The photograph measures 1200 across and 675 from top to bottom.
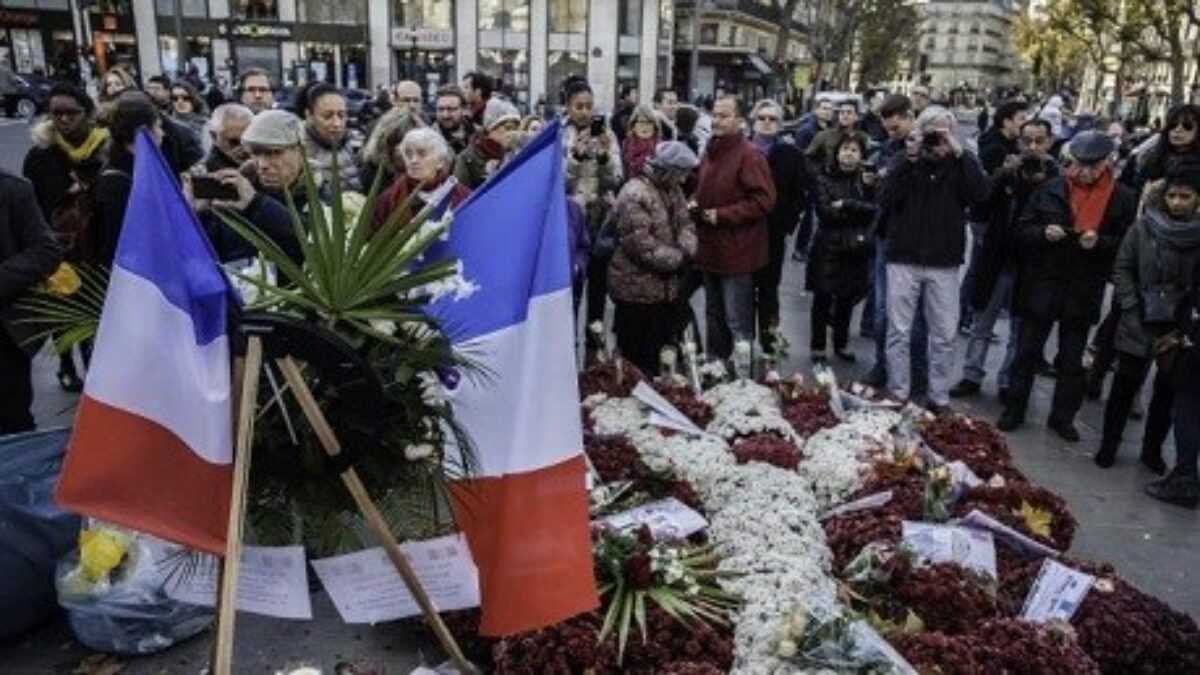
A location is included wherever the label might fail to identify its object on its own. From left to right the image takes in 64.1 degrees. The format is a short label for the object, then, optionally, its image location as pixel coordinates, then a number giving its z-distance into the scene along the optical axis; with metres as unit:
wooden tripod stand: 2.01
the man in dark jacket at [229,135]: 5.30
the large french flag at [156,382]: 2.04
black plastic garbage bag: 3.52
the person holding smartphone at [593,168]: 6.85
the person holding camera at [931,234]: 5.98
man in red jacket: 6.43
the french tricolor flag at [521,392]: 2.36
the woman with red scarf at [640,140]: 7.79
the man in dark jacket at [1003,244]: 6.75
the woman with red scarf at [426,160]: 4.29
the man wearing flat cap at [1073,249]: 6.05
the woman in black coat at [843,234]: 7.15
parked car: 28.55
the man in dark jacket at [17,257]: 4.10
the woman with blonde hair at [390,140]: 5.77
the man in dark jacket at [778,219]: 7.21
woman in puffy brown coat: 5.94
